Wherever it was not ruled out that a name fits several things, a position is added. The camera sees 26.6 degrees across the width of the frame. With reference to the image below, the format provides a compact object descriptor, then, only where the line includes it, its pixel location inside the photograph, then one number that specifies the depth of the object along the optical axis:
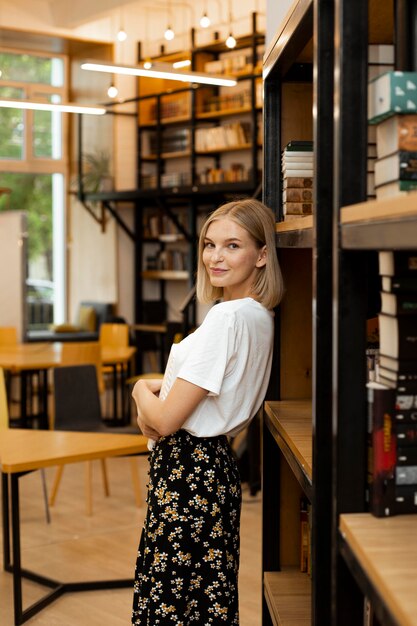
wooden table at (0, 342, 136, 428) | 6.68
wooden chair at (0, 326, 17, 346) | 7.93
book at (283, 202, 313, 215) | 2.30
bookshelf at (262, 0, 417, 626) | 1.23
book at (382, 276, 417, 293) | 1.40
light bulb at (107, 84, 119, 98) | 10.27
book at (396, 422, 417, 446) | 1.41
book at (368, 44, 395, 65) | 1.63
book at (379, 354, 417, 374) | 1.41
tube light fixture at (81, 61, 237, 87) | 7.01
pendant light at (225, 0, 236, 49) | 9.35
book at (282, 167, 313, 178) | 2.27
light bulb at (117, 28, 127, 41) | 10.65
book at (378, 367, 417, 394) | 1.41
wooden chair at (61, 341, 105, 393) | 6.76
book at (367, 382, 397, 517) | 1.39
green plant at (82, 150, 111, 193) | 11.99
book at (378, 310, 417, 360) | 1.41
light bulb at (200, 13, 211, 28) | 9.56
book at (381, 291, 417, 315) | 1.41
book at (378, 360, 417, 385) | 1.41
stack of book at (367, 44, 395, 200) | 1.49
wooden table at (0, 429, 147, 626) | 3.61
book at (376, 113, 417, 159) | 1.32
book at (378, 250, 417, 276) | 1.40
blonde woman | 2.34
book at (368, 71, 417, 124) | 1.32
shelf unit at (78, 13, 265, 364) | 10.31
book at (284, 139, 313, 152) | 2.26
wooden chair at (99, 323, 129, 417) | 8.55
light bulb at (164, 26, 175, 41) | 10.24
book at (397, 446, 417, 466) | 1.42
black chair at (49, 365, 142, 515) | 5.25
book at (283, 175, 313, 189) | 2.28
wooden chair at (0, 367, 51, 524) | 4.51
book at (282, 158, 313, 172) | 2.27
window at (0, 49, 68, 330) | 12.16
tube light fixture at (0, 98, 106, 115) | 7.72
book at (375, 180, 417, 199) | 1.31
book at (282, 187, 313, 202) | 2.29
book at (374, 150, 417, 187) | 1.31
